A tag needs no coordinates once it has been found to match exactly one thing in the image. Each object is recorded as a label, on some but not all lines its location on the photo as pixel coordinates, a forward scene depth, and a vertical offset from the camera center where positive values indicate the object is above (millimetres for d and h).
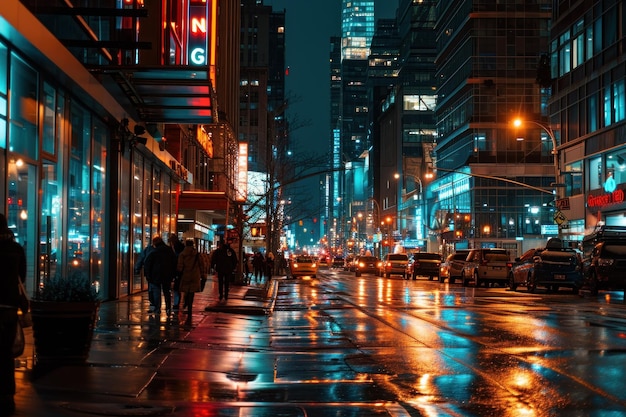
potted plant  10328 -885
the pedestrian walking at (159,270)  19016 -447
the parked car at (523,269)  34344 -845
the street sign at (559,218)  41781 +1686
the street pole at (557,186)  41812 +3413
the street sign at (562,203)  42125 +2490
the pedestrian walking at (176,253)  19788 -50
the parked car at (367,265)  70250 -1254
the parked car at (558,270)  32844 -810
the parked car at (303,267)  59872 -1210
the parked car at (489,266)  41281 -810
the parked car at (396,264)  58844 -985
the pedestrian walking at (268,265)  48259 -860
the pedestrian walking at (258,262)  49512 -697
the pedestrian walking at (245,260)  49425 -587
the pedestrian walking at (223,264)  25188 -414
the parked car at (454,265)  46375 -852
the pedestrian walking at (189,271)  18641 -467
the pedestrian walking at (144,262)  19109 -332
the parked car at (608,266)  29781 -594
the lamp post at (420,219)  115575 +4741
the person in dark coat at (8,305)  7457 -514
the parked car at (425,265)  55125 -997
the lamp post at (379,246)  146475 +860
